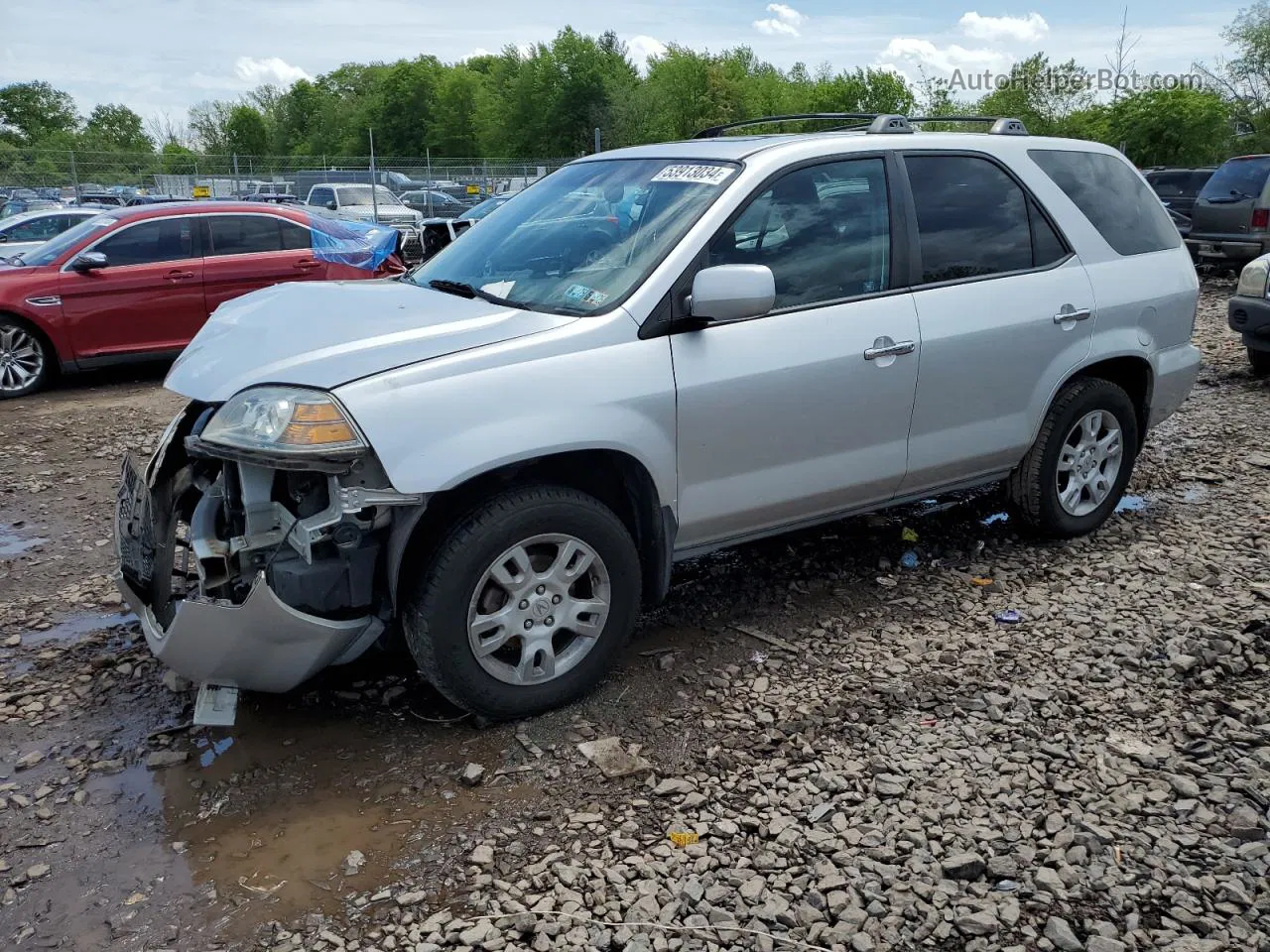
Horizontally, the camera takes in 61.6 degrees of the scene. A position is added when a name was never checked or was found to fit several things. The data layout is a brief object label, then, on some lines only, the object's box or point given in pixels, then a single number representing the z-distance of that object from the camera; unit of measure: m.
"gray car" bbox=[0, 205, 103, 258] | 15.10
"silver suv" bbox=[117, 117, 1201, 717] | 3.25
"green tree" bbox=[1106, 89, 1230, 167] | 28.70
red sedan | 9.47
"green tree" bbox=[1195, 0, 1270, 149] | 36.38
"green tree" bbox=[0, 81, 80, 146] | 83.12
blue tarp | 10.77
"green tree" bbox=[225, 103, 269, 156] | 102.06
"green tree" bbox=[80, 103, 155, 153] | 71.01
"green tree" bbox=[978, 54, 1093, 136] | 34.00
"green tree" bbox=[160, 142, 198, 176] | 34.31
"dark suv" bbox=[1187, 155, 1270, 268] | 14.41
